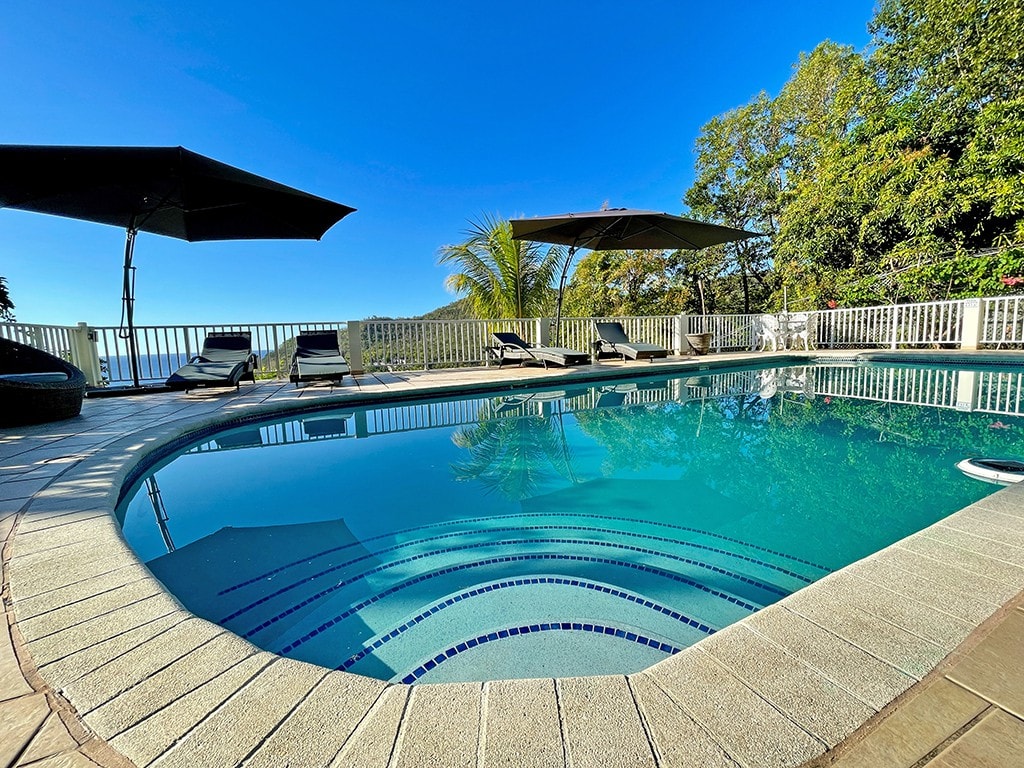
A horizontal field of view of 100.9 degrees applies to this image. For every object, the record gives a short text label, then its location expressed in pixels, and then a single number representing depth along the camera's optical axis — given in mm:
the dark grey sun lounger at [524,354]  8773
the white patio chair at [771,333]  12602
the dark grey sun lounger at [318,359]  6285
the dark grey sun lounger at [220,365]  5605
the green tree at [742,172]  14344
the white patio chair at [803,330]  12219
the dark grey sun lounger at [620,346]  9289
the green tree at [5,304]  8906
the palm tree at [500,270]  11031
